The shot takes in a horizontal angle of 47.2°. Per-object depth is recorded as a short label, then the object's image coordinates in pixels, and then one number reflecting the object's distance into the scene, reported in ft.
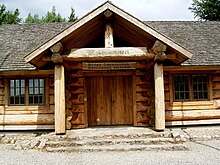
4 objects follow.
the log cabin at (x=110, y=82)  28.53
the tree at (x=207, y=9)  84.48
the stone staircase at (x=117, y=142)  25.32
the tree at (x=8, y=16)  92.92
